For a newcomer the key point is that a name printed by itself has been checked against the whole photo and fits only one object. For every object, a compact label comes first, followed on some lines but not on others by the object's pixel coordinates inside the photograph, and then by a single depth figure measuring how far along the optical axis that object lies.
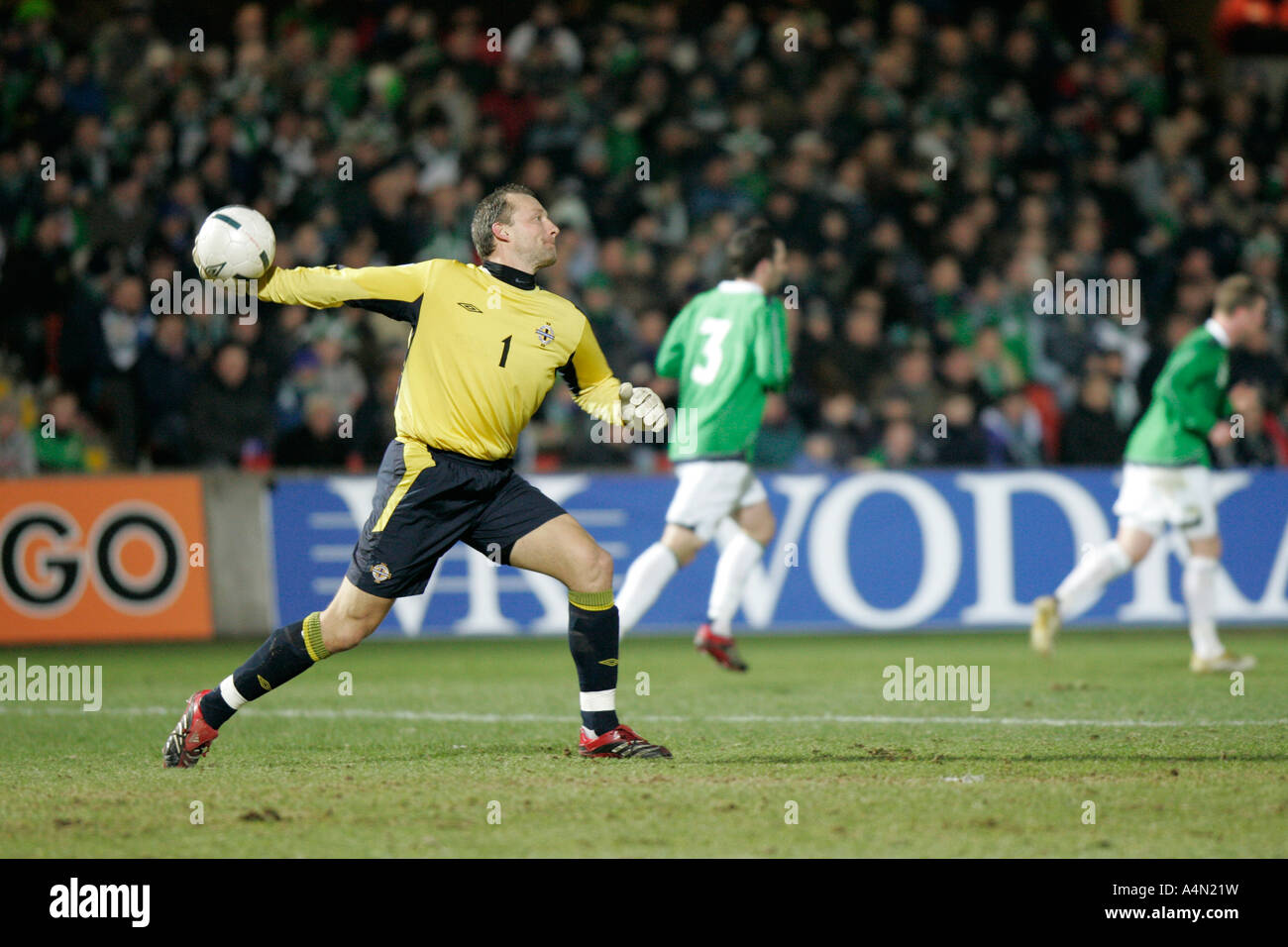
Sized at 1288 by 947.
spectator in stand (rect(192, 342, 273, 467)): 12.75
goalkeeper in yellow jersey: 6.17
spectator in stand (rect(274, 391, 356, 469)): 12.75
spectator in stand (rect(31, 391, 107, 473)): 12.38
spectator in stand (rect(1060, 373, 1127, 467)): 13.76
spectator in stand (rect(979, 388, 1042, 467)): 14.01
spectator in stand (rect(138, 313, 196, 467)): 12.87
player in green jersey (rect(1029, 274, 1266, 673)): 9.62
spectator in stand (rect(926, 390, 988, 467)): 13.48
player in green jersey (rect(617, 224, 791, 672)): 9.30
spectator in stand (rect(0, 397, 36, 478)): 12.17
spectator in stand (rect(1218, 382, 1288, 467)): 13.46
